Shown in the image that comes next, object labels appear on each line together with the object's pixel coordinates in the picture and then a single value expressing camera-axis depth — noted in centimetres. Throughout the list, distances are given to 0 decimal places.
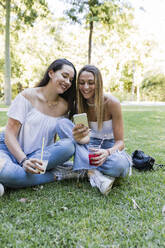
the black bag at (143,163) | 297
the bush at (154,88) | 2866
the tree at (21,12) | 1063
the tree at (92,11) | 1058
